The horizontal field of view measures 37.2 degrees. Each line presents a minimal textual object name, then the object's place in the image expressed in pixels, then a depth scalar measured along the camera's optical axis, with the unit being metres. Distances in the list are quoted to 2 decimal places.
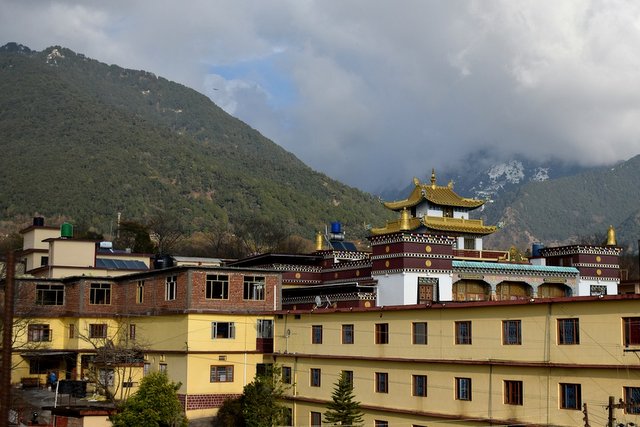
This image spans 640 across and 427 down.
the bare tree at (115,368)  57.81
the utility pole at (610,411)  34.41
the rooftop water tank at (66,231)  78.06
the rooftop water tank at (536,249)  80.61
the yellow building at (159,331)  55.94
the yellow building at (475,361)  37.62
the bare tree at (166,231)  134.88
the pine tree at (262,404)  51.44
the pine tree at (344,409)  46.31
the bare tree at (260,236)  140.88
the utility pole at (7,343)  21.98
